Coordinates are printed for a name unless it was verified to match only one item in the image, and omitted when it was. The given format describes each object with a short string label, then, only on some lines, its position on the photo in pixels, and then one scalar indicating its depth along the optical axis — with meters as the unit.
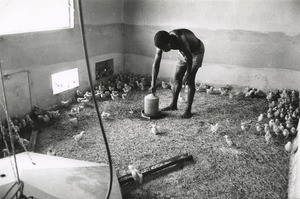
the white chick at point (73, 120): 4.79
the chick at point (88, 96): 6.03
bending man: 4.43
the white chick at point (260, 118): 5.02
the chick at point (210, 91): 6.50
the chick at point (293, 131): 4.41
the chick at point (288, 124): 4.59
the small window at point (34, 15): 4.45
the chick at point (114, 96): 6.15
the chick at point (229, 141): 4.28
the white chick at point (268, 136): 4.34
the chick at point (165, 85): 6.83
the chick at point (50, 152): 3.77
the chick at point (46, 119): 4.86
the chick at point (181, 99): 5.92
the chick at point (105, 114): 5.16
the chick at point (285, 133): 4.40
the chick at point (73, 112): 5.19
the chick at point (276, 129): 4.49
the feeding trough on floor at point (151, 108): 5.04
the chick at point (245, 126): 4.75
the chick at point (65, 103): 5.56
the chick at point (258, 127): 4.64
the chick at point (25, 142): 4.09
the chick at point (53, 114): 5.07
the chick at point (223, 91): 6.47
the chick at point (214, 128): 4.66
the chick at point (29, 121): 4.76
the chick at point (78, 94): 6.04
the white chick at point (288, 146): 4.04
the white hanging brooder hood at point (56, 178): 2.07
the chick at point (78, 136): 4.32
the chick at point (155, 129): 4.62
